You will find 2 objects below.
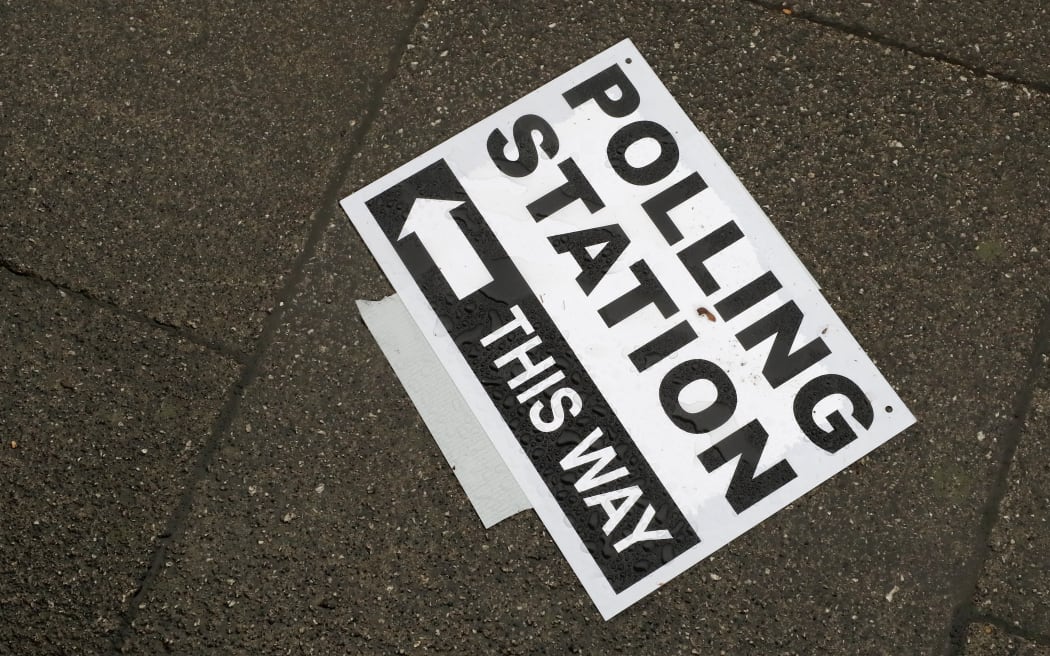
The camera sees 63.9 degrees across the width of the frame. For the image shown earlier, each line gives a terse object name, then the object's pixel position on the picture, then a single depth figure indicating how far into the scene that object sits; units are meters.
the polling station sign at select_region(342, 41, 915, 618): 1.70
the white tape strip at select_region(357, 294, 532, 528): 1.70
